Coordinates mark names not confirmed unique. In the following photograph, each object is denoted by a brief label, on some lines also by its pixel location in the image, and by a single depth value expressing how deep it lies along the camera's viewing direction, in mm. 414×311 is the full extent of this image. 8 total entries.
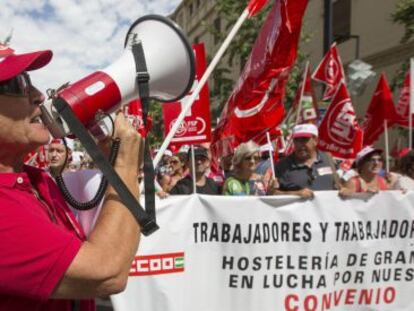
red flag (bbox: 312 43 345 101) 7297
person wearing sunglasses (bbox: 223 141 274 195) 4969
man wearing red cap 1190
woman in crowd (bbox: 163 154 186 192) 6965
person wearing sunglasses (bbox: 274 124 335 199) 4469
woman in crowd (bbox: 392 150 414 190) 5230
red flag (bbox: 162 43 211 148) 4922
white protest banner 3543
